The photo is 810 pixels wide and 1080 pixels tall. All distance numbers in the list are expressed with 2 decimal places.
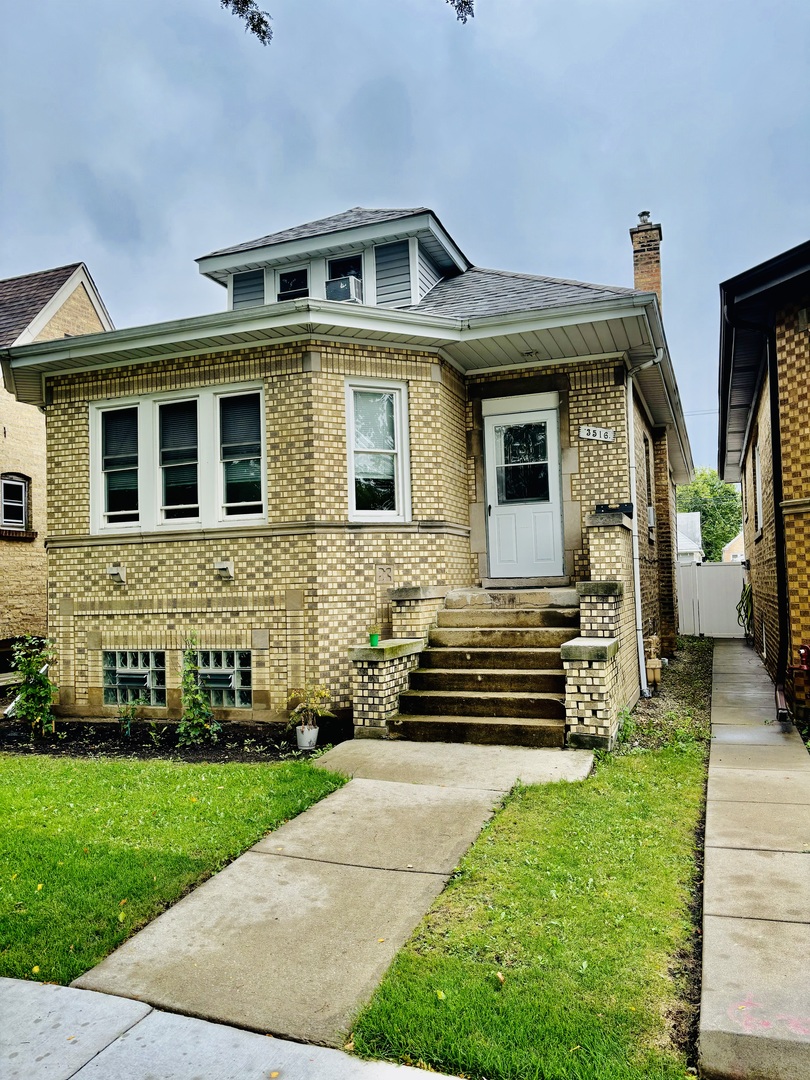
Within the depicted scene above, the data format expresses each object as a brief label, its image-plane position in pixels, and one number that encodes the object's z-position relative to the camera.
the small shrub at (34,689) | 8.85
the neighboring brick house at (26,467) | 16.39
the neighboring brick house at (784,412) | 7.46
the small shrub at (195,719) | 7.91
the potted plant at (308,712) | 7.41
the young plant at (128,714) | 8.44
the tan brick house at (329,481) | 8.09
